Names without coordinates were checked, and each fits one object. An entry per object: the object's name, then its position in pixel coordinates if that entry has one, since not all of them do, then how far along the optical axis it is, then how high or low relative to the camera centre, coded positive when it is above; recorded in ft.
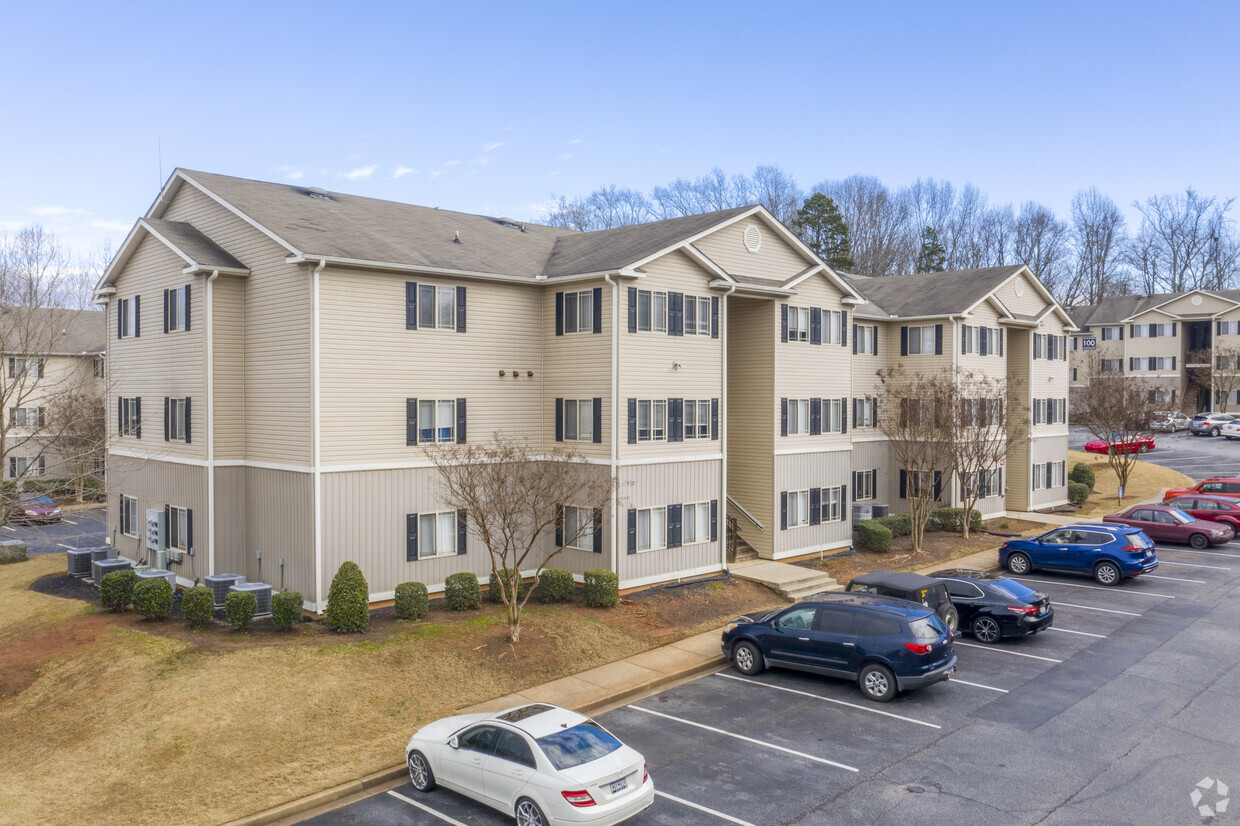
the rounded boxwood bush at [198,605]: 68.44 -15.94
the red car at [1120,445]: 152.05 -9.03
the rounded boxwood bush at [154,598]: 69.51 -15.58
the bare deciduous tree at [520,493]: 66.59 -7.49
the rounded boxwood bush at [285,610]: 66.64 -15.91
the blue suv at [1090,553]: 89.56 -16.53
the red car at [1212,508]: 116.37 -14.98
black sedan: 68.08 -16.63
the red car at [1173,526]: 108.99 -16.42
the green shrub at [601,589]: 76.07 -16.47
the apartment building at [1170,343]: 250.57 +17.38
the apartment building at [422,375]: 74.18 +2.69
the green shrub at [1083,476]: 150.92 -13.60
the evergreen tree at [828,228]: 204.03 +41.34
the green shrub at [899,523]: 113.69 -16.33
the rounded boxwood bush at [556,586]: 77.66 -16.56
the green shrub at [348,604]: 66.33 -15.43
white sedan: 36.76 -16.38
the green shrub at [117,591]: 72.74 -15.64
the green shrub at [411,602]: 70.44 -16.24
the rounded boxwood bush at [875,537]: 105.81 -16.88
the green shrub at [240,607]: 66.74 -15.69
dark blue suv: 54.90 -16.21
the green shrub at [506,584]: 66.80 -15.48
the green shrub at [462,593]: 73.77 -16.26
